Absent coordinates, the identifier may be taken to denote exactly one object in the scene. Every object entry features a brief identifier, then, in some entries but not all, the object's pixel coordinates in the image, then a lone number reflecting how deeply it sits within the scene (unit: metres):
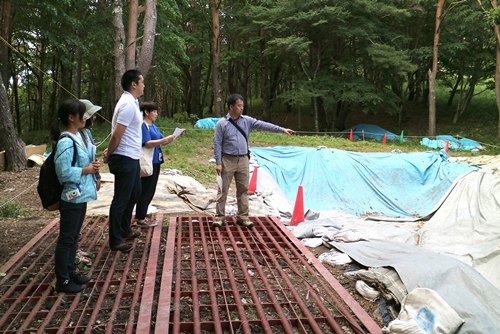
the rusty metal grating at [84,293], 2.36
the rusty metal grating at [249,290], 2.45
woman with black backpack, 2.54
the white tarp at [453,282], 2.48
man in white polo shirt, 3.18
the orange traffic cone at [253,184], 7.94
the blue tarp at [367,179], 9.37
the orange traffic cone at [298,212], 5.78
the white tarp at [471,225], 4.31
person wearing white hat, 2.85
